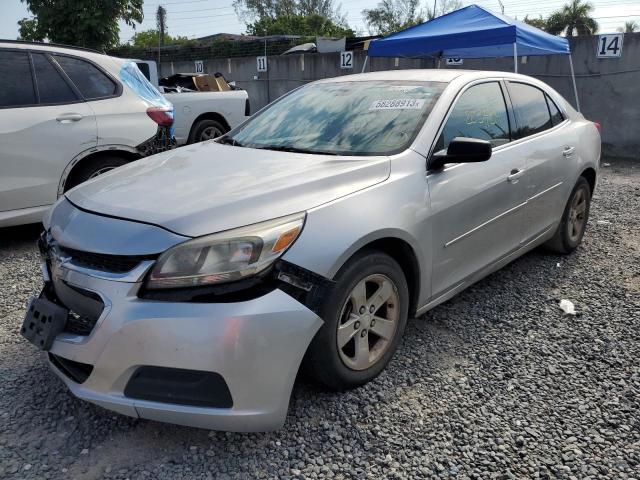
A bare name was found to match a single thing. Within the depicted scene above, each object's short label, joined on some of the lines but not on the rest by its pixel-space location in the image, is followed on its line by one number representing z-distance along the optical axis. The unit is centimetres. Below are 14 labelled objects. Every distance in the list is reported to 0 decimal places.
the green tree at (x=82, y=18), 2030
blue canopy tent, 816
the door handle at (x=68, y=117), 472
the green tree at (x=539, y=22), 3716
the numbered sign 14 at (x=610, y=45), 1013
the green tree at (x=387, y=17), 5548
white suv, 454
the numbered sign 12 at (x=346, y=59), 1380
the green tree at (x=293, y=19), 4150
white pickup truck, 938
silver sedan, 208
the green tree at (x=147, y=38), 5181
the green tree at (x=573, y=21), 3634
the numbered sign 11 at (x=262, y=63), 1620
